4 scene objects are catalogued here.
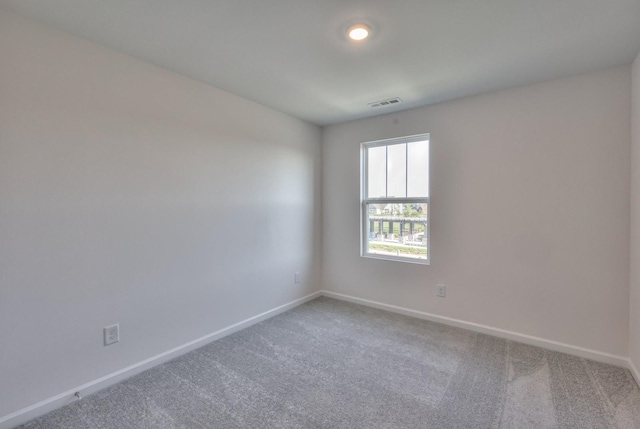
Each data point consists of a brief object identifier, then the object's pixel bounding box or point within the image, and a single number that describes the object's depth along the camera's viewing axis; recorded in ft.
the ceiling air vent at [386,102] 9.84
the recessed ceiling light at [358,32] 5.90
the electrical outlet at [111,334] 6.73
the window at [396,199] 10.87
